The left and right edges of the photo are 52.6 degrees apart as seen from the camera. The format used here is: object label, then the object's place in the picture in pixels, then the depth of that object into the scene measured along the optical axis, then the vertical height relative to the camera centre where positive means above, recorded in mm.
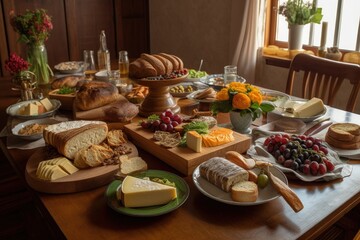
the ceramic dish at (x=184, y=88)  1925 -392
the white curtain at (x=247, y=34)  3086 -160
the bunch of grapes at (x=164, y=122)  1348 -390
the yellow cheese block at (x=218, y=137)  1222 -403
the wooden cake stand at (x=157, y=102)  1640 -378
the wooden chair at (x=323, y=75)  1891 -324
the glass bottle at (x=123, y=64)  2156 -286
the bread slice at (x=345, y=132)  1281 -407
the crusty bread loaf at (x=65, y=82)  2025 -358
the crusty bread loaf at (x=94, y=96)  1563 -336
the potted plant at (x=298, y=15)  2877 -6
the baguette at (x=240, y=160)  1084 -423
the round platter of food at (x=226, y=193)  958 -469
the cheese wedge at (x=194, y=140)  1173 -393
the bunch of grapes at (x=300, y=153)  1120 -433
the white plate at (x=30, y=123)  1405 -436
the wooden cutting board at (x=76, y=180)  1057 -466
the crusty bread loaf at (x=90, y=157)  1136 -429
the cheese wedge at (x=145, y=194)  943 -449
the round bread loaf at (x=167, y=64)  1626 -213
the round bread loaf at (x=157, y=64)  1592 -206
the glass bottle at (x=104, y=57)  2365 -262
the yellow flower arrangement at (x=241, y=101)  1384 -321
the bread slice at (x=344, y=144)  1287 -445
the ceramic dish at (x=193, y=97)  1773 -399
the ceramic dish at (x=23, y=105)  1607 -415
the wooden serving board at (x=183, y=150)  1150 -433
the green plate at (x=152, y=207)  922 -475
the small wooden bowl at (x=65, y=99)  1777 -391
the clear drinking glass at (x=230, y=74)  2006 -318
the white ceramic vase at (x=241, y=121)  1432 -411
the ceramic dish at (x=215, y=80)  2039 -374
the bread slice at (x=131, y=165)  1140 -459
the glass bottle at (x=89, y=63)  2496 -321
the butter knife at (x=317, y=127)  1452 -446
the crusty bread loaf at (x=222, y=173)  1003 -426
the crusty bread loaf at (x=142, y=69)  1566 -224
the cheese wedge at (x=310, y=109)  1576 -398
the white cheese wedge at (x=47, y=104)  1708 -398
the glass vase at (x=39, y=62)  2170 -272
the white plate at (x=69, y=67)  2420 -336
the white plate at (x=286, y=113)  1532 -413
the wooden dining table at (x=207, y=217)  878 -502
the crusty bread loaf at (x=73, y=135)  1171 -381
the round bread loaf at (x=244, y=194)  956 -453
